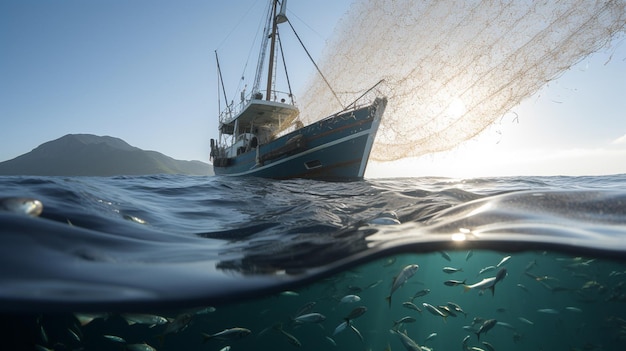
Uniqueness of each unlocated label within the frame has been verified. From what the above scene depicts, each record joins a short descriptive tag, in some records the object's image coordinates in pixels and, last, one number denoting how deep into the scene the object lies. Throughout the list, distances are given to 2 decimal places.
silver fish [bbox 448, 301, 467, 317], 6.34
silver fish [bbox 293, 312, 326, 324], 4.24
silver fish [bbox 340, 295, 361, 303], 5.20
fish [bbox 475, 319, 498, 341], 5.20
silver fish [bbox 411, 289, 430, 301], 6.23
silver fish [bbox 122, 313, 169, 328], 3.80
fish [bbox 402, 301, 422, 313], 6.05
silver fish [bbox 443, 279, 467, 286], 5.37
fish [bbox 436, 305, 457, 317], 5.84
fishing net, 7.71
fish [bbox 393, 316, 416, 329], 6.22
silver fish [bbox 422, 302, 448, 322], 5.60
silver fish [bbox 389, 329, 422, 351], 4.49
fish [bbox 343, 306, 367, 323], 4.85
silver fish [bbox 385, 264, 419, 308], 3.96
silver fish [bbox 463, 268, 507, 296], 4.23
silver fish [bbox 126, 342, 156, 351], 4.49
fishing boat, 17.06
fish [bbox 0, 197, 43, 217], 3.81
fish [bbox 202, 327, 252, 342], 4.27
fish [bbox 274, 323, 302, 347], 5.57
